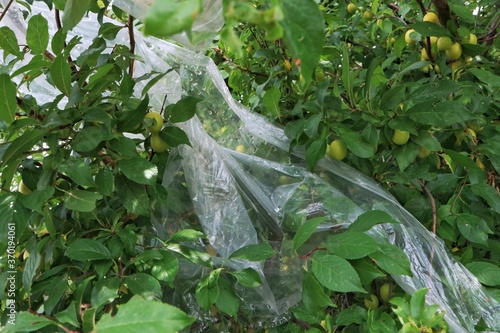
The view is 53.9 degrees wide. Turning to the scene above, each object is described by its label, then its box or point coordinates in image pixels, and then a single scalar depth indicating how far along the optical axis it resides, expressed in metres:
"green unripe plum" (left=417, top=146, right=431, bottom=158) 1.32
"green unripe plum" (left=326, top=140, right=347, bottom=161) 1.29
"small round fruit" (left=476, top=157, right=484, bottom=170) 1.44
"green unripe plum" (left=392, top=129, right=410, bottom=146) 1.23
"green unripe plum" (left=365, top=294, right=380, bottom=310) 1.26
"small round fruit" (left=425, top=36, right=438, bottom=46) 1.62
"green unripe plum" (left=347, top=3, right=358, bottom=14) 2.11
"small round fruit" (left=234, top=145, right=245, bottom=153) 1.41
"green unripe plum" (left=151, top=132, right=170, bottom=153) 1.19
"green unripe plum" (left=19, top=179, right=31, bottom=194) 1.13
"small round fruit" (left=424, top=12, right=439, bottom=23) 1.54
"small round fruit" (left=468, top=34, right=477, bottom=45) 1.57
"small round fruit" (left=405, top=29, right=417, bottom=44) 1.69
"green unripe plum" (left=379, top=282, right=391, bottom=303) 1.26
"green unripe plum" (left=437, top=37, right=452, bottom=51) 1.50
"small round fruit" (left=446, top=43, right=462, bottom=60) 1.51
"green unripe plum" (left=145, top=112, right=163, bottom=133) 1.17
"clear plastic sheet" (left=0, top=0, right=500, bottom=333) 1.21
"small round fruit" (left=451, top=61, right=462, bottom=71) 1.56
